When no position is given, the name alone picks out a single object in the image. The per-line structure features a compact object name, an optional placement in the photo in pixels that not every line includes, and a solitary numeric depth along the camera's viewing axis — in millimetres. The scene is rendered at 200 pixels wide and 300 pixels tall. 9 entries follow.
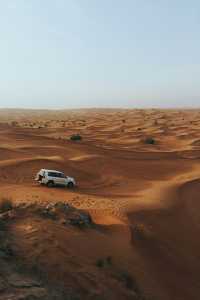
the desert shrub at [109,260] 9599
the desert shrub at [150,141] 40250
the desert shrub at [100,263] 9320
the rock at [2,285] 7053
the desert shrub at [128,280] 9030
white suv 20000
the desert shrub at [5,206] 12406
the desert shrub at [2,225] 10135
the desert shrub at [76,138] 39878
